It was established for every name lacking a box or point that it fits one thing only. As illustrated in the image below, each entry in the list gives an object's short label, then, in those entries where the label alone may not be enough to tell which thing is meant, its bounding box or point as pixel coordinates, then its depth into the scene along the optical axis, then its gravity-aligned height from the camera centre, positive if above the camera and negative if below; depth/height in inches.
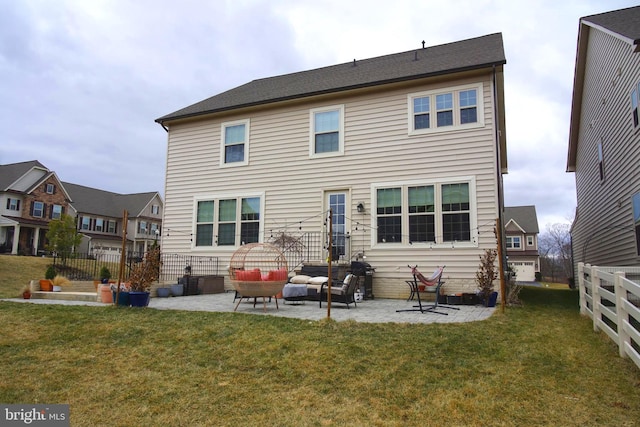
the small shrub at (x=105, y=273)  563.8 -36.1
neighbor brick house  1175.0 +131.2
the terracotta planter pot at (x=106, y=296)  338.6 -41.1
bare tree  1498.5 +15.1
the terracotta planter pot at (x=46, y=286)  395.5 -39.3
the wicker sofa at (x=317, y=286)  309.3 -30.7
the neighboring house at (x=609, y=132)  368.4 +141.8
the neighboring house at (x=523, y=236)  1545.3 +72.8
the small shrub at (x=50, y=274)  457.7 -31.7
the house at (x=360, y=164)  390.9 +98.3
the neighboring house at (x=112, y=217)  1467.8 +120.3
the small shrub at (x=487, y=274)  332.8 -18.1
